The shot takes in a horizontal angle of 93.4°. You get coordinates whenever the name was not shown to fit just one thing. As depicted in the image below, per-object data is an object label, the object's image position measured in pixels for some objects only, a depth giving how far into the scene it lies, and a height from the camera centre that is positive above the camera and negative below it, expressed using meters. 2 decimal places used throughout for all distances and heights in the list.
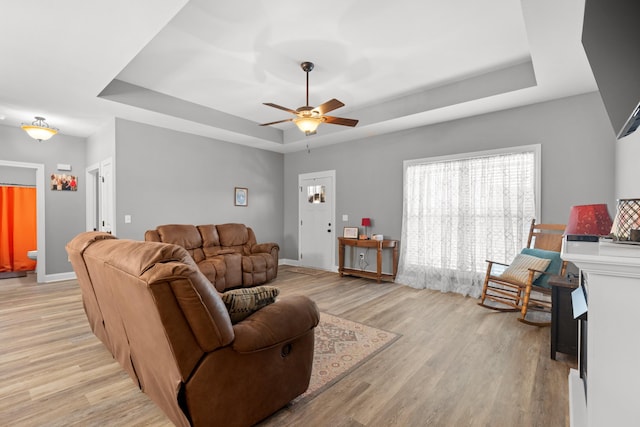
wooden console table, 5.03 -0.73
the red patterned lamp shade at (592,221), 1.79 -0.06
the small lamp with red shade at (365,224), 5.38 -0.26
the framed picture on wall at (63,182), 5.38 +0.46
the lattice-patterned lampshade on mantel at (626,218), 1.19 -0.03
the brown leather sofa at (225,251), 4.54 -0.73
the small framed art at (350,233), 5.62 -0.44
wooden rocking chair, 3.26 -0.69
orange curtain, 6.21 -0.43
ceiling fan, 3.25 +1.06
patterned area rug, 2.15 -1.21
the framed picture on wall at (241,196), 6.17 +0.26
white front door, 6.16 -0.22
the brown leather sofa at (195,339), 1.29 -0.65
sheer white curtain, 3.99 -0.09
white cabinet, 0.88 -0.38
